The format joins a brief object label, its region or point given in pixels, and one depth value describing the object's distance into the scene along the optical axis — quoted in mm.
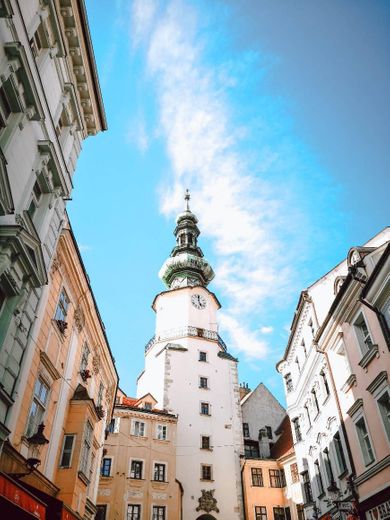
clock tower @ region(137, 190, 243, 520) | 33844
